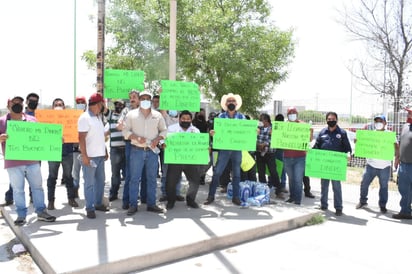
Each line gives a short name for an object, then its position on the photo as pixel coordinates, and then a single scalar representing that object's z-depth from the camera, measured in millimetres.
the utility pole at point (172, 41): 6582
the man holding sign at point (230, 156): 6543
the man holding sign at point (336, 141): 6672
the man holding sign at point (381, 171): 6969
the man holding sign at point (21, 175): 5090
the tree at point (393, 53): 15656
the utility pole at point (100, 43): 6285
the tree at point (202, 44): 7793
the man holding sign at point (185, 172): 6262
